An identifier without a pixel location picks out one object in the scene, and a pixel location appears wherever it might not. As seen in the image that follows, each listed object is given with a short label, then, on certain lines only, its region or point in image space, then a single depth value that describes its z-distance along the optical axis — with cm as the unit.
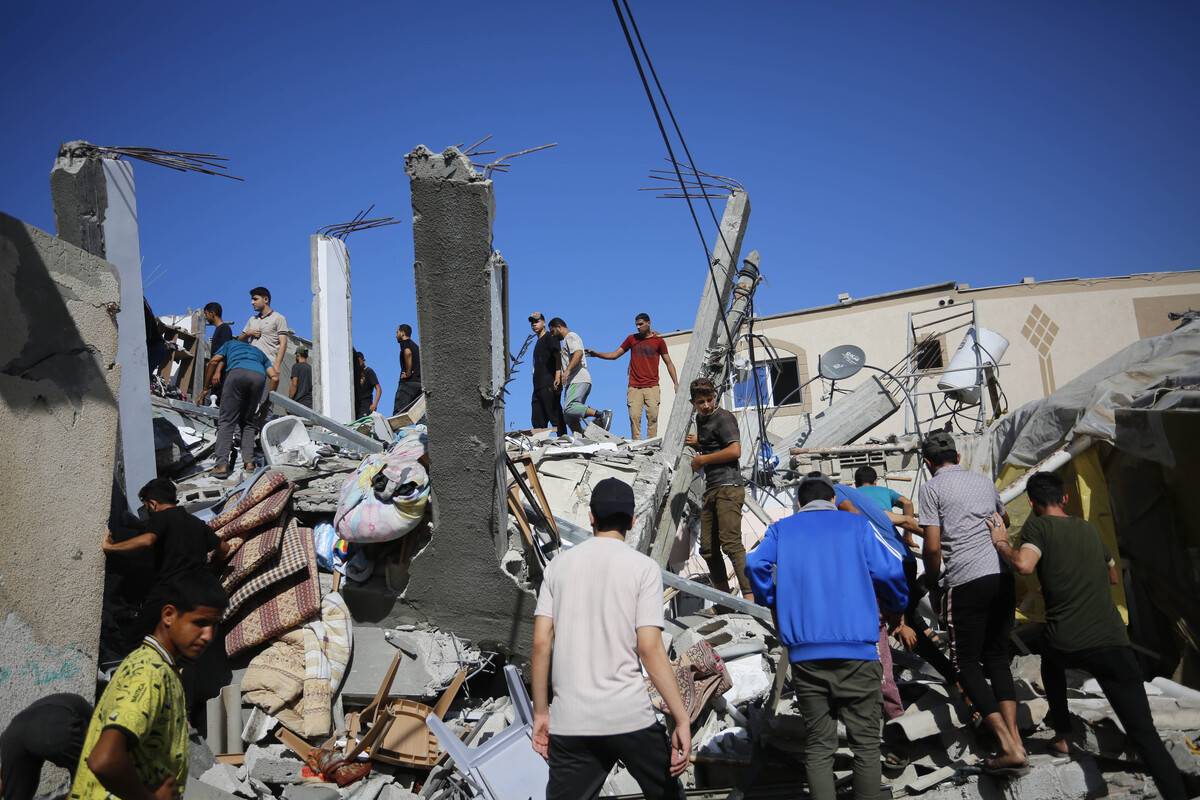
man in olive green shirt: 409
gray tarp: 646
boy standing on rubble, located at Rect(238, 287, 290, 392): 884
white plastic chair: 446
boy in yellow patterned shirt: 229
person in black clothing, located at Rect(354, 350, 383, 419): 1205
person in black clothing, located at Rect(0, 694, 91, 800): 307
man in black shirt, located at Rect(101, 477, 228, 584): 489
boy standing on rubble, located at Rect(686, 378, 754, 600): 691
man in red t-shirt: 1105
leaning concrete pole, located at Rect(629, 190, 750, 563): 983
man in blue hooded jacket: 386
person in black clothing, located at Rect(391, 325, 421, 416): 1127
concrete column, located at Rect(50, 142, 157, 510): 640
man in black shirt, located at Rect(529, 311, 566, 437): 1092
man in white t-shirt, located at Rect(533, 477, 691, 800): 308
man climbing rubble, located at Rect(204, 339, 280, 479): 754
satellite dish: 1452
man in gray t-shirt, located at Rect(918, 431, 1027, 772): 456
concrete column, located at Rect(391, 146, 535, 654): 557
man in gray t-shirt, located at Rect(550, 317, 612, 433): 1069
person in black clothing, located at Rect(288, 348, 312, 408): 1080
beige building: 2106
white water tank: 1439
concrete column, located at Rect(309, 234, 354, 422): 1100
